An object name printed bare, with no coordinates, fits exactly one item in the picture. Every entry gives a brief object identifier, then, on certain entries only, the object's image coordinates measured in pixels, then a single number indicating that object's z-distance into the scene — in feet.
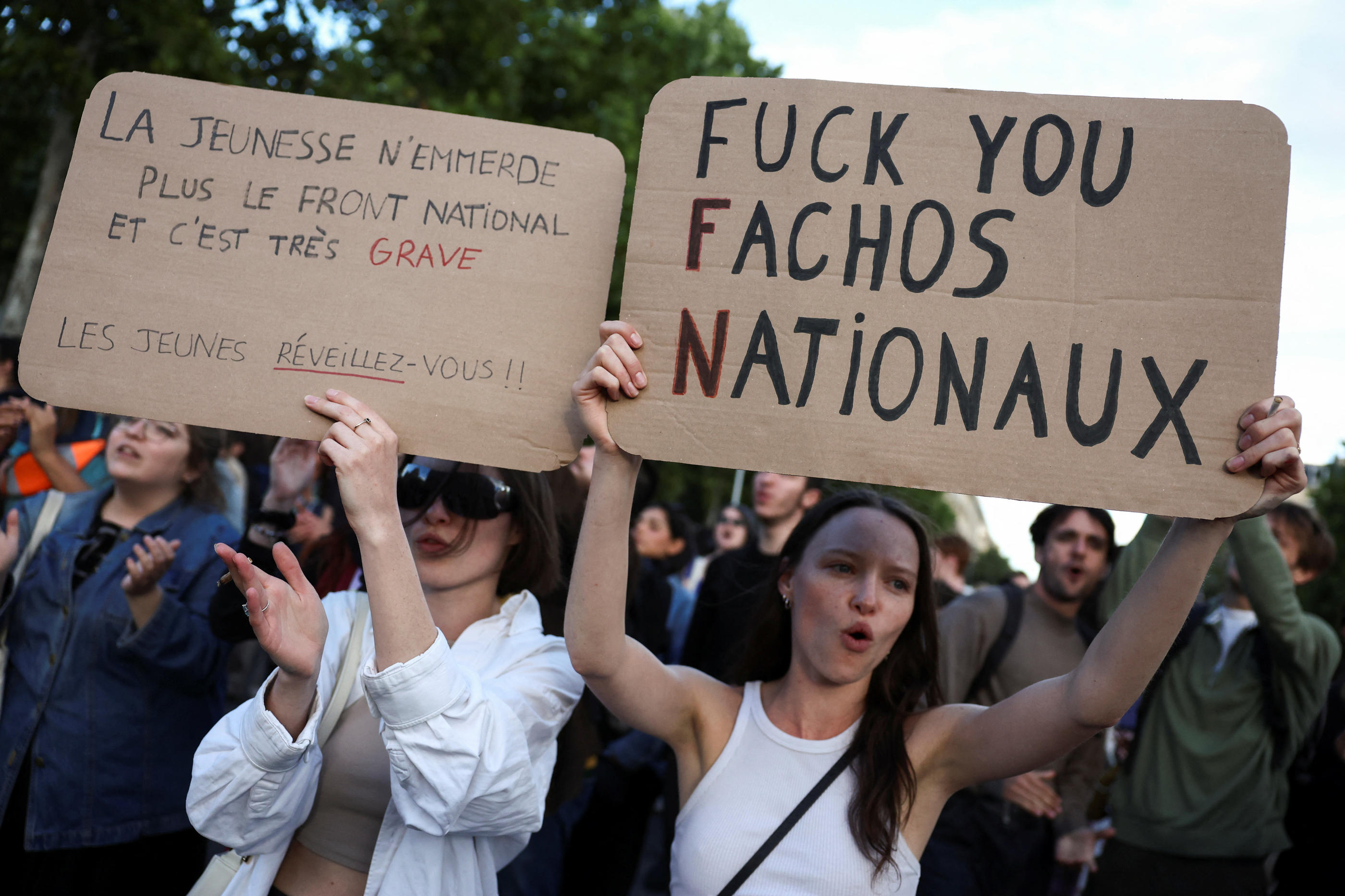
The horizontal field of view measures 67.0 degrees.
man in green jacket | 12.71
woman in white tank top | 6.13
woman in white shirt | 6.38
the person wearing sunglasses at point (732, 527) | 29.86
